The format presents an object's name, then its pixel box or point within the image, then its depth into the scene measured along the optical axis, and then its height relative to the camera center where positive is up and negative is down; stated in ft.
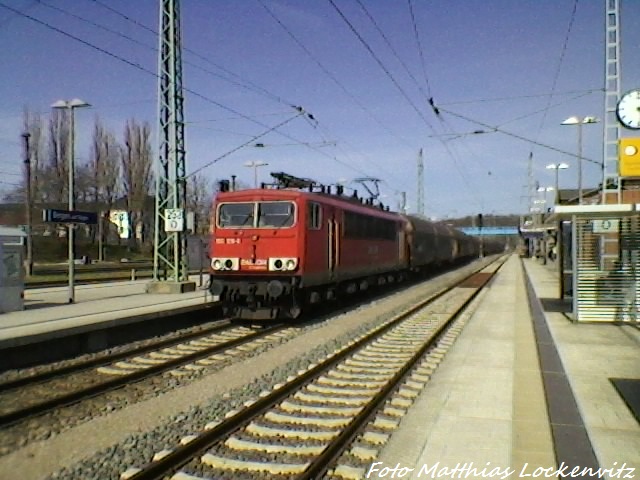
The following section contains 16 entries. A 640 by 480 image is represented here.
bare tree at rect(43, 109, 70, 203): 184.75 +23.52
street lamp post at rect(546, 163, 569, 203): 133.39 +16.20
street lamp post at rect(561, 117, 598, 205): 94.68 +18.50
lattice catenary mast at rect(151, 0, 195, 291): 60.03 +8.04
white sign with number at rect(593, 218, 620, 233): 43.14 +0.95
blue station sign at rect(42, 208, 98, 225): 49.21 +2.05
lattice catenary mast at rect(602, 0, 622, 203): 46.96 +11.80
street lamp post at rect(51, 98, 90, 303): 53.83 +6.91
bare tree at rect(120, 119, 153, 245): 192.54 +22.83
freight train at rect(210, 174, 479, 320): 45.11 -0.78
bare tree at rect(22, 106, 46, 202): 177.58 +23.40
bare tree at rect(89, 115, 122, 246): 195.11 +23.22
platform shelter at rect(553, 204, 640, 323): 43.16 -1.89
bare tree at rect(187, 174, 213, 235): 218.85 +15.11
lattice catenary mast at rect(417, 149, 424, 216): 171.63 +19.05
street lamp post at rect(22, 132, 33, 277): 113.09 +4.65
